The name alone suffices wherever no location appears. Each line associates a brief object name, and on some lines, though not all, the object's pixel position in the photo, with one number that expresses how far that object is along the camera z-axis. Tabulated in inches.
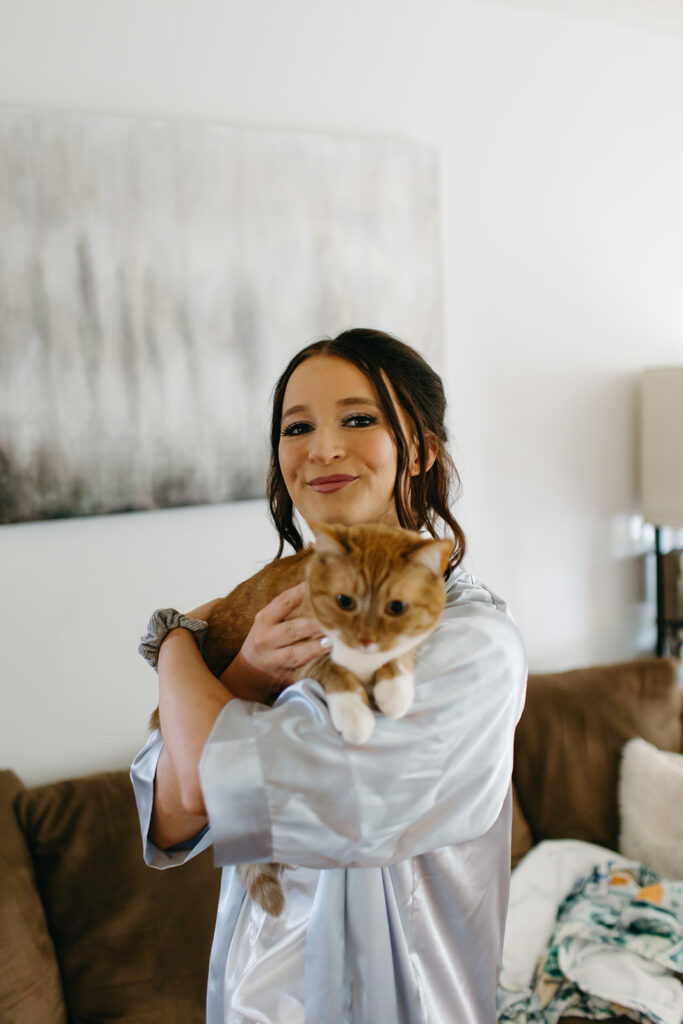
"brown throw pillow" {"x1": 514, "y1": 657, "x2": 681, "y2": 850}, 97.7
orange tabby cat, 32.3
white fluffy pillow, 92.0
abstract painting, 79.5
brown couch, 71.1
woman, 31.0
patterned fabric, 73.8
